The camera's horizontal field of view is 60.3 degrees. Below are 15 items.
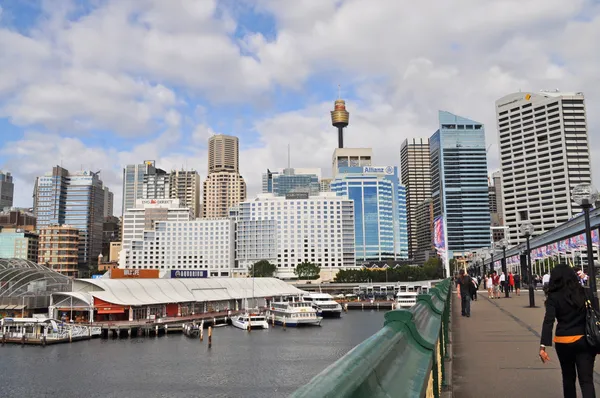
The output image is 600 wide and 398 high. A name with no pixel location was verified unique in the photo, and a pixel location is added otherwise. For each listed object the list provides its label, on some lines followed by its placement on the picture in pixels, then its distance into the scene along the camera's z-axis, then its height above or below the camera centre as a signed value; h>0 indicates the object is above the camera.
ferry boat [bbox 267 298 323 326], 87.75 -8.03
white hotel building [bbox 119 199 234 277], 194.62 +8.39
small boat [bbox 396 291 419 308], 111.43 -6.62
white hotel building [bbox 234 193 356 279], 194.50 +12.91
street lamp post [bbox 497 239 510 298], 37.03 +0.37
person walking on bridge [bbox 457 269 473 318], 20.95 -1.08
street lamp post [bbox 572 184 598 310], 17.27 +2.38
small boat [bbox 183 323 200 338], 72.69 -8.47
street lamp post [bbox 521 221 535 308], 28.89 +2.17
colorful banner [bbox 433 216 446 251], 57.72 +3.72
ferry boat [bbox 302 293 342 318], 106.44 -7.94
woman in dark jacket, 6.41 -0.79
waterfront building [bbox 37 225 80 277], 178.50 +7.75
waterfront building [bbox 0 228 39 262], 180.25 +9.35
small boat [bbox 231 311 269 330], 83.06 -8.39
